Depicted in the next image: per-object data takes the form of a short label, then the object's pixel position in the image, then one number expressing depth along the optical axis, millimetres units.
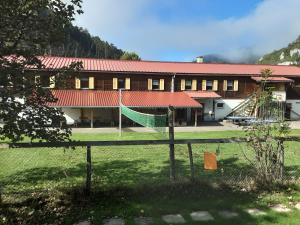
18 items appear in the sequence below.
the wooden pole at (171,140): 4940
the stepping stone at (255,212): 4179
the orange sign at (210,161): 5594
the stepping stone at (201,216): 4007
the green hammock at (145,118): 19364
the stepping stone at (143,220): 3886
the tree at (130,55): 49498
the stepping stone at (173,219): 3933
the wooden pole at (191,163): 5026
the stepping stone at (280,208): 4332
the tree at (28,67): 3465
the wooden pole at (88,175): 4547
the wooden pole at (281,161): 5179
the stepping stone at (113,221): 3855
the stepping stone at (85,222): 3831
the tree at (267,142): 5150
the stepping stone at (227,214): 4103
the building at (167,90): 21977
